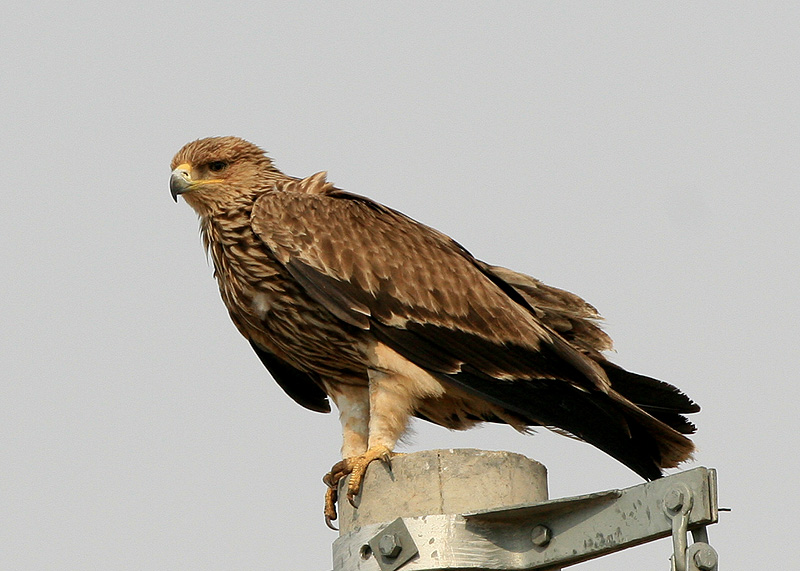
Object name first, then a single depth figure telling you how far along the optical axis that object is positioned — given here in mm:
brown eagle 10500
